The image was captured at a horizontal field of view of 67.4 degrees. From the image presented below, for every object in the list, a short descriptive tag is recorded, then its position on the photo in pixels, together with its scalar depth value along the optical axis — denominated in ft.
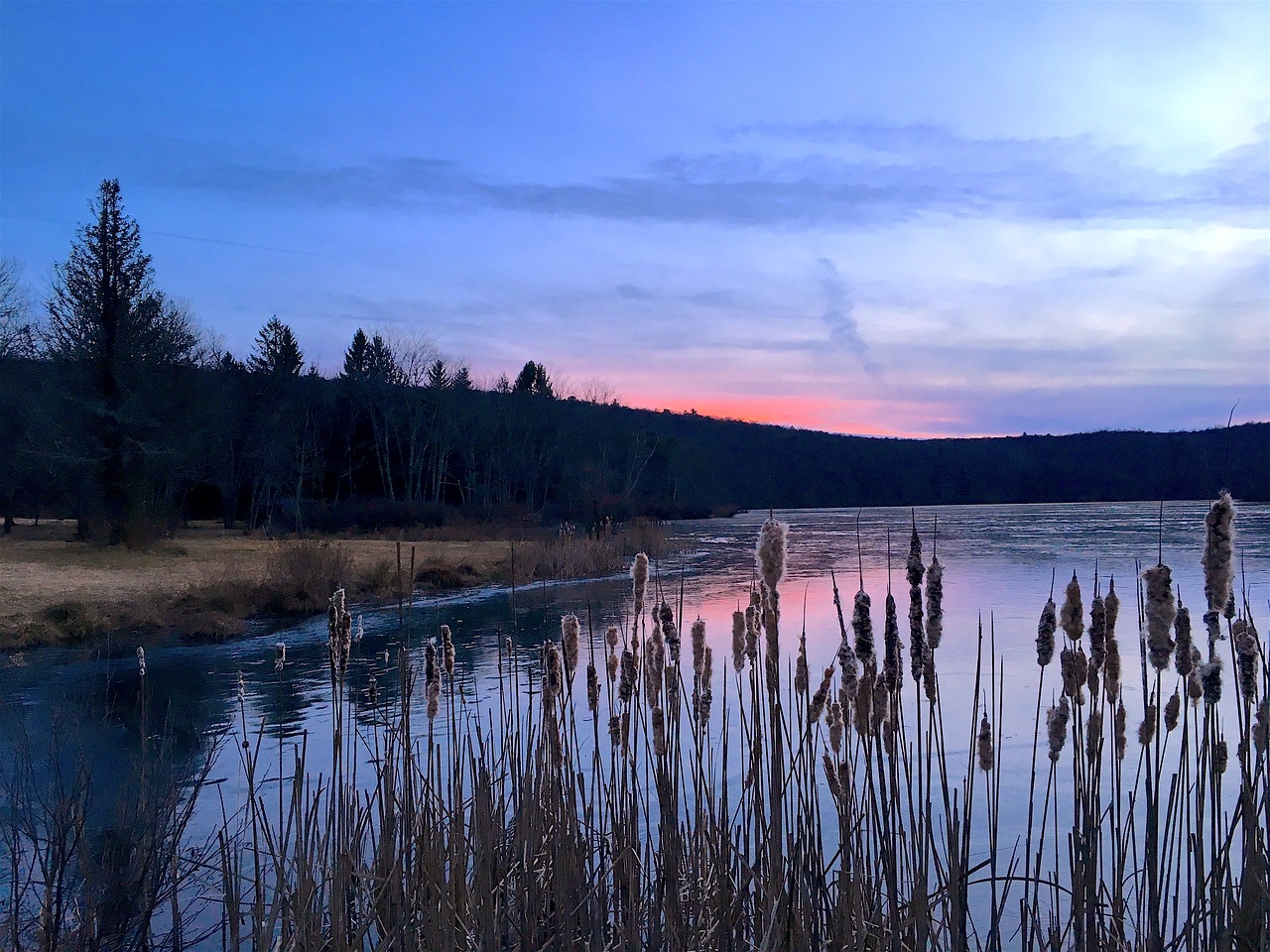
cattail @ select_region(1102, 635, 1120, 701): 10.19
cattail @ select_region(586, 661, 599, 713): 12.99
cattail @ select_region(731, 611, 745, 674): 11.79
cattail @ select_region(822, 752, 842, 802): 10.20
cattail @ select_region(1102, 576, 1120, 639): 10.04
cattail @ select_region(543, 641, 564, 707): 13.03
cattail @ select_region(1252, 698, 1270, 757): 8.75
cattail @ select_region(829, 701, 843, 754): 10.82
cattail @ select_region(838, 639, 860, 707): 9.67
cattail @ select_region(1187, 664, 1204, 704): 9.77
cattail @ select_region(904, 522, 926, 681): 8.20
